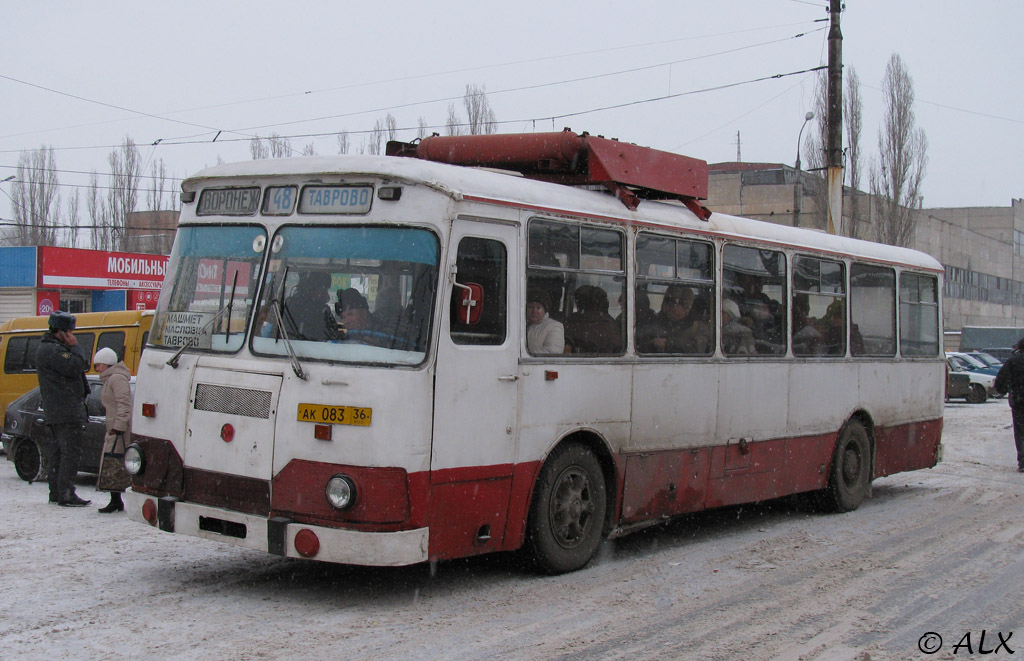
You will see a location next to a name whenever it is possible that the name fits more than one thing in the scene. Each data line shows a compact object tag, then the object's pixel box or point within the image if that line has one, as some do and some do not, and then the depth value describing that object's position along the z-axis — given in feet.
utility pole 63.21
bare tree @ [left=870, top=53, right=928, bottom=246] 152.76
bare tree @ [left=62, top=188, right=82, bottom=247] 182.39
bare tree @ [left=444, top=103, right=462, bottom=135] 127.83
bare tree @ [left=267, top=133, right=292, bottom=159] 148.77
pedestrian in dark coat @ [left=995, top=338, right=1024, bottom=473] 52.80
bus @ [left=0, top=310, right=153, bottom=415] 52.95
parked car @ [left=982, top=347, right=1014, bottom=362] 139.33
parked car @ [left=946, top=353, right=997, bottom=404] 111.45
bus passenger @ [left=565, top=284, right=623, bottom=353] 26.30
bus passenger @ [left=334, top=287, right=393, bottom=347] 21.90
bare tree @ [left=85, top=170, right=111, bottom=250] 173.64
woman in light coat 33.24
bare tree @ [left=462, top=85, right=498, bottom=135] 127.65
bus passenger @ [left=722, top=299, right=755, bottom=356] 32.01
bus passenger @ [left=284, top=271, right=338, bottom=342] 22.25
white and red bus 21.67
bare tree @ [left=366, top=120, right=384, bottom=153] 129.29
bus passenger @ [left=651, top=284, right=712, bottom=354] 29.50
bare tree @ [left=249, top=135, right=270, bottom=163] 150.92
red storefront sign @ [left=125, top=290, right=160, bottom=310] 118.42
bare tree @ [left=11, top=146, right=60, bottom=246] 175.38
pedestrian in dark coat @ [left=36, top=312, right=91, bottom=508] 35.19
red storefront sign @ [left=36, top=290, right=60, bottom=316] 112.47
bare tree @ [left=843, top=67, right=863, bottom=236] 141.79
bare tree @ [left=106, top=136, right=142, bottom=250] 169.37
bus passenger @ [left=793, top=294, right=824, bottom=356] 35.53
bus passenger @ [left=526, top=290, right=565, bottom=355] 24.81
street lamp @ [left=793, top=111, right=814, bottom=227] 101.23
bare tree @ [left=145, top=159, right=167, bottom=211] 172.24
